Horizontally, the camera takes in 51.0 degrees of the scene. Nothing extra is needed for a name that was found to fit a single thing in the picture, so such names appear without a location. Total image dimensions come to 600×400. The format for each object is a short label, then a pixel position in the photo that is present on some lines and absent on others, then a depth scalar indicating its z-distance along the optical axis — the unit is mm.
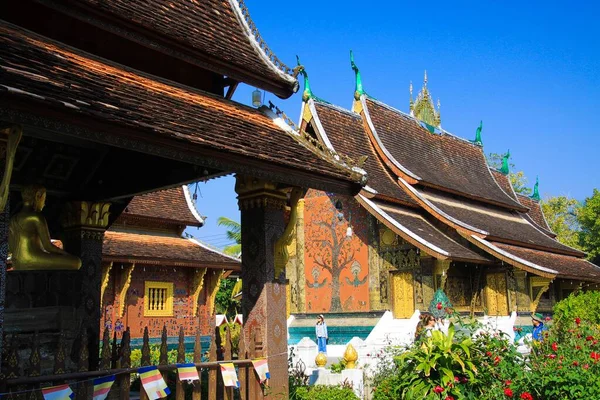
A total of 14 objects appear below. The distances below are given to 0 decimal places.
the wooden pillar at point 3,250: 4508
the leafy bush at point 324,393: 7768
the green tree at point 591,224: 35000
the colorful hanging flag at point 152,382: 5348
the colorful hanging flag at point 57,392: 4656
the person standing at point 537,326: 12216
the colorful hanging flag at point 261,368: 6402
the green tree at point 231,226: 32969
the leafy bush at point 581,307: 15227
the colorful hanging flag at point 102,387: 5090
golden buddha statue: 6199
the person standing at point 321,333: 14774
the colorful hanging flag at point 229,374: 6042
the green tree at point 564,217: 37156
